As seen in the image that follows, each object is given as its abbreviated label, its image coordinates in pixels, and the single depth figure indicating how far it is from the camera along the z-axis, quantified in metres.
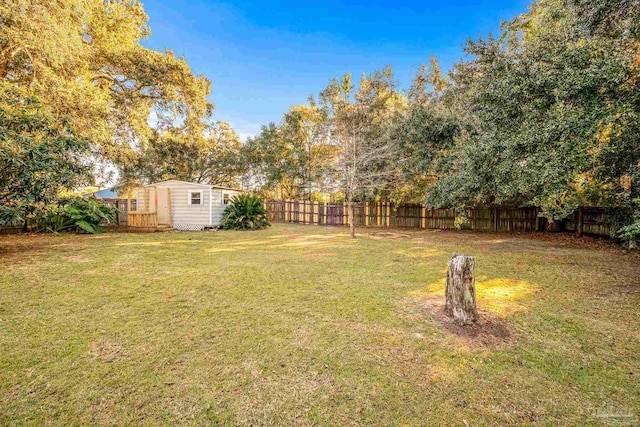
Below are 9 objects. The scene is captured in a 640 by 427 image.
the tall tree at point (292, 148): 18.45
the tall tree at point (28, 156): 5.38
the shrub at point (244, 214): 13.38
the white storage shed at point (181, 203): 12.91
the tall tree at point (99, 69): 6.41
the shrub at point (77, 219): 10.48
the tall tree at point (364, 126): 11.03
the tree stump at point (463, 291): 3.14
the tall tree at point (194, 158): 16.31
